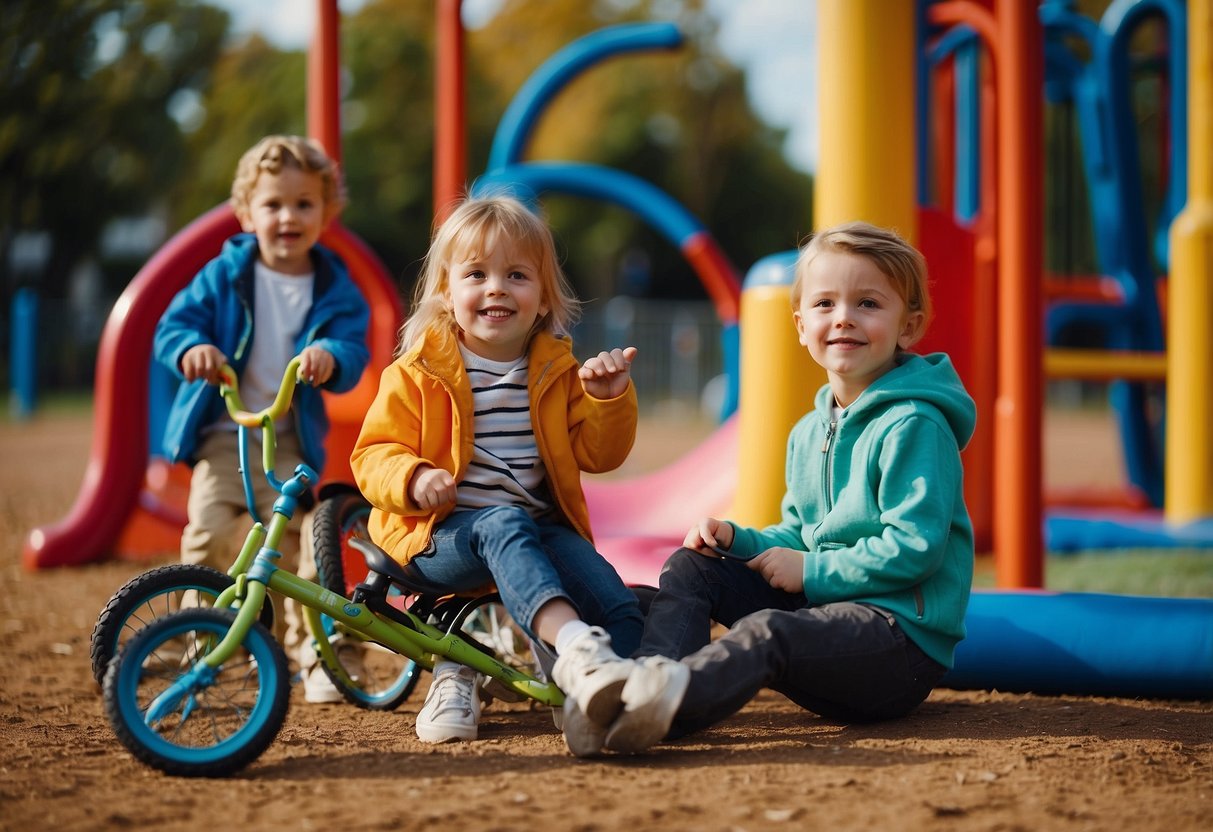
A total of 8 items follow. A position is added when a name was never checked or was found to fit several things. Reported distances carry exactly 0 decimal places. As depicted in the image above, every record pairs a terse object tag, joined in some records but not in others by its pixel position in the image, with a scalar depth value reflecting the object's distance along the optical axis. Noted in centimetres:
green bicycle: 238
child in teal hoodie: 267
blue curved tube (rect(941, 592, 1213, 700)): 318
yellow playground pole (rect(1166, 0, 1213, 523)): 627
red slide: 507
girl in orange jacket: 277
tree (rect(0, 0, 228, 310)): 654
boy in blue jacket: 360
